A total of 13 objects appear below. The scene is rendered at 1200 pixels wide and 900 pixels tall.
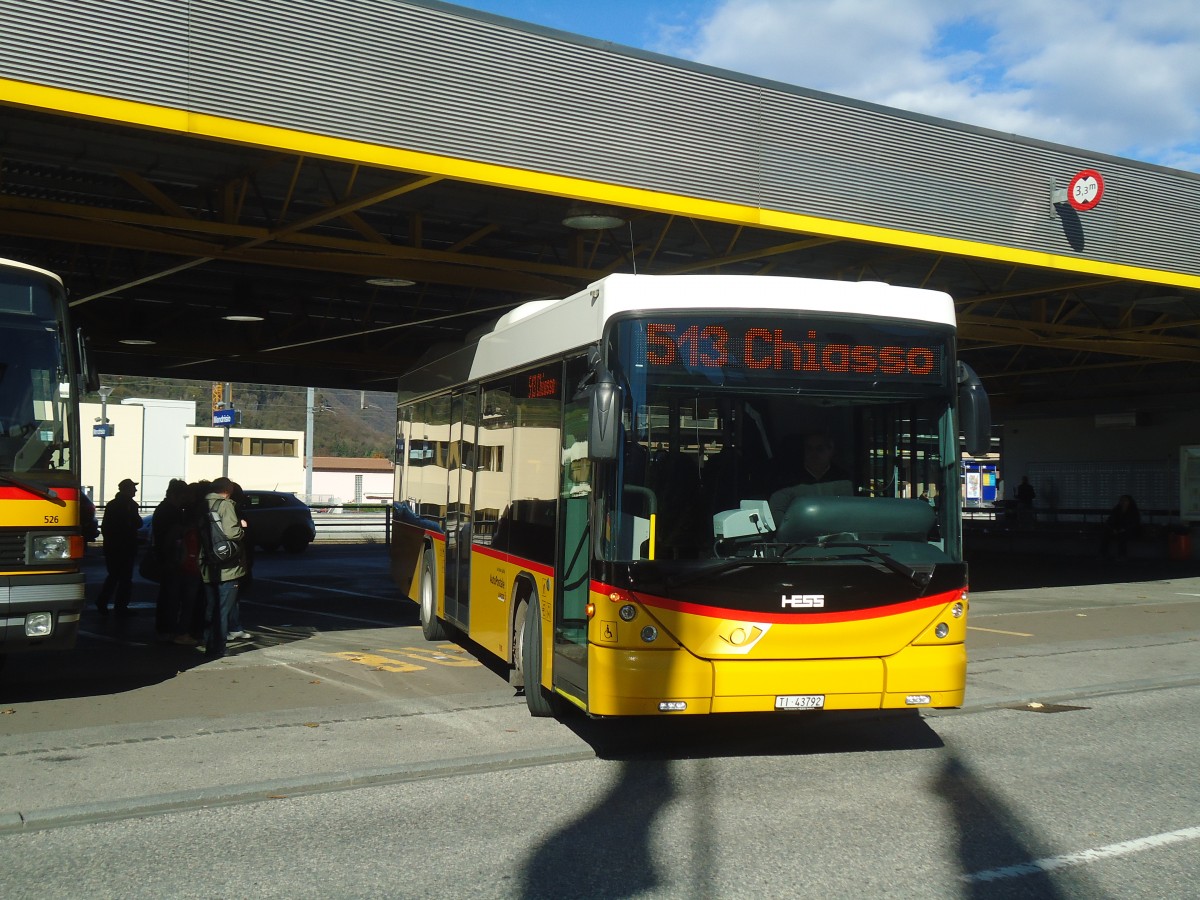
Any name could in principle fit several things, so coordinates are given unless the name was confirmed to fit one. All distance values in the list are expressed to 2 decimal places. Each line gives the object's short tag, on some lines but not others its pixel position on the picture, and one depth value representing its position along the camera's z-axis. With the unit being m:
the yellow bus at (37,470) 9.12
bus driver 7.75
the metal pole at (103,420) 42.35
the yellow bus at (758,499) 7.42
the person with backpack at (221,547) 11.98
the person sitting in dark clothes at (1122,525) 31.28
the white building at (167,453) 63.59
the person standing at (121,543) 14.79
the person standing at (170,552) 13.28
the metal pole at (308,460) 51.98
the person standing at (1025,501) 38.28
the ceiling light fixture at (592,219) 15.25
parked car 31.06
